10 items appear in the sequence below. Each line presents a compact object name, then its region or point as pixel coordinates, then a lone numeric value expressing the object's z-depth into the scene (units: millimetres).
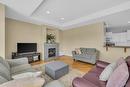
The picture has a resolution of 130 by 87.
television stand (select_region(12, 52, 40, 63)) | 2821
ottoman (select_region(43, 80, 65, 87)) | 883
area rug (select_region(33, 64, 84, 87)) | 1684
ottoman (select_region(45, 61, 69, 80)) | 1805
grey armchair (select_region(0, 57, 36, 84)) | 1457
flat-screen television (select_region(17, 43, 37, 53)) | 2985
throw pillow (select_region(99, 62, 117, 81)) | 1051
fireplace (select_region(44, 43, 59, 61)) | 3698
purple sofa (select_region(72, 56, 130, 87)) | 879
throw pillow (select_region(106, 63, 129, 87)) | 748
